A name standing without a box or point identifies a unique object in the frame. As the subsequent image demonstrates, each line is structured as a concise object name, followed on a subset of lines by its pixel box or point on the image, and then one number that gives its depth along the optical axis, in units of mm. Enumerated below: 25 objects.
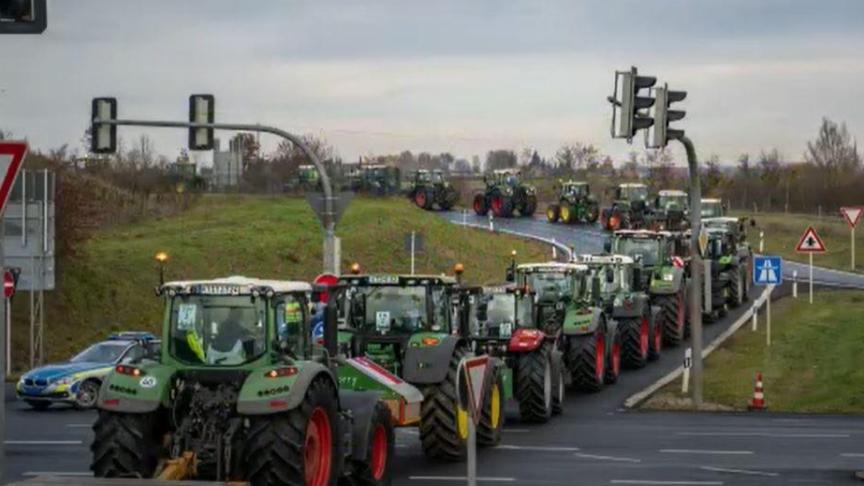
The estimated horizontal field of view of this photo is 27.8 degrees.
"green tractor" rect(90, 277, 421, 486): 17672
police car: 33344
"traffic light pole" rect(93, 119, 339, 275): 31375
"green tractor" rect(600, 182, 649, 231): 74250
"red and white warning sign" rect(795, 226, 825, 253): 43625
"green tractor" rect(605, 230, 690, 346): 44156
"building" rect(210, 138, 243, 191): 88375
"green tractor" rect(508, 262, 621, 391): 34594
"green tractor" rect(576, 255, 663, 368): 39156
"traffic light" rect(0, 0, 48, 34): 11227
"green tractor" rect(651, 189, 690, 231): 60006
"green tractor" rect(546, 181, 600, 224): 83500
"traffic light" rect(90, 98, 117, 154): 30812
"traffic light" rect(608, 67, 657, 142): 26734
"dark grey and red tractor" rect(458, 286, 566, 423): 29438
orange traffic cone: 32250
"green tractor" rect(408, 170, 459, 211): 89375
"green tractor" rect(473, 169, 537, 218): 88000
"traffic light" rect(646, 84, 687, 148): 27984
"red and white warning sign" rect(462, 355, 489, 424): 16016
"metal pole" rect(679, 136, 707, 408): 32062
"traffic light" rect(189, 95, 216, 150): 31484
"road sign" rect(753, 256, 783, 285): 38969
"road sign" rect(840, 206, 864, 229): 51500
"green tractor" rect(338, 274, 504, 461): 23672
